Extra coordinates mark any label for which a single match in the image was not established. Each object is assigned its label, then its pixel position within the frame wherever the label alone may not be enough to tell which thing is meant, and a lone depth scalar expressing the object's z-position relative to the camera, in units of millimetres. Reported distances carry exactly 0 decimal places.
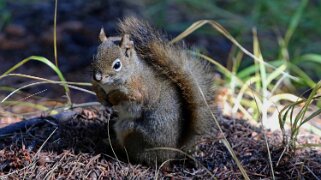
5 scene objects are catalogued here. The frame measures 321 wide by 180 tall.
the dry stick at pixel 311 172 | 5441
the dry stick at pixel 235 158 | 5039
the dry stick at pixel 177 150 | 5316
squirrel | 5355
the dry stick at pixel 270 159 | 5332
